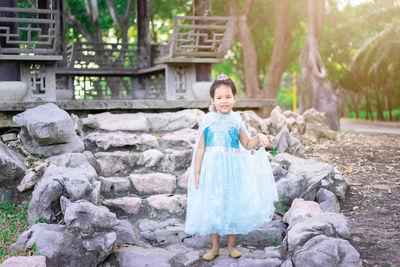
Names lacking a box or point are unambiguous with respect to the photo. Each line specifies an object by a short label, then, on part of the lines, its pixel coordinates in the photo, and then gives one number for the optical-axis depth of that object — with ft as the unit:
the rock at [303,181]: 18.26
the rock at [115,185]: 18.66
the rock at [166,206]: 17.83
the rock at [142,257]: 14.24
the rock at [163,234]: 16.19
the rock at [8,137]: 21.42
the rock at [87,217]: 14.14
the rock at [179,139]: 22.69
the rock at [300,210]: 15.20
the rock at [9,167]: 17.58
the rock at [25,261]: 12.17
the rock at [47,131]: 19.13
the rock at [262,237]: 16.17
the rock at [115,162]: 20.13
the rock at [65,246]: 13.52
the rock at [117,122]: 23.50
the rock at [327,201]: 17.10
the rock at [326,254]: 12.38
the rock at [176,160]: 20.81
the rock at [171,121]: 24.95
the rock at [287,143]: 25.02
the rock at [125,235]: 15.62
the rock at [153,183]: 19.16
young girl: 14.17
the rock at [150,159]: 20.62
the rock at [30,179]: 17.83
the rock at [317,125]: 31.60
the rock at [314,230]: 13.35
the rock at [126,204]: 17.61
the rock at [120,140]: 21.45
